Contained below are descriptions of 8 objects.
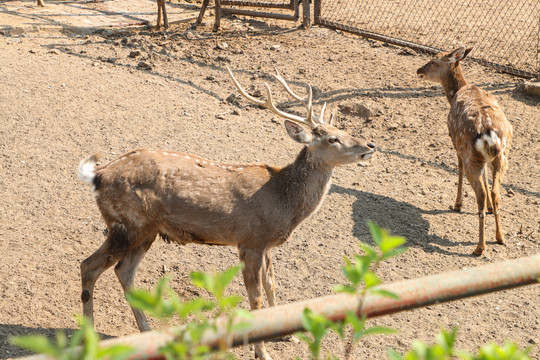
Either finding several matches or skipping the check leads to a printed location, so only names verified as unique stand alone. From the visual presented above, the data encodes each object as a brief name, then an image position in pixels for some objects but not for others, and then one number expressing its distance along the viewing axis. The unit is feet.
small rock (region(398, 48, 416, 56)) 34.73
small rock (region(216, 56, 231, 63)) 33.26
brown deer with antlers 14.51
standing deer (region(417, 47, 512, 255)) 19.97
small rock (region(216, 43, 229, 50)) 34.83
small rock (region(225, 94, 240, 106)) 28.84
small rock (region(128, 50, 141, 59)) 32.32
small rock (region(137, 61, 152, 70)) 31.37
